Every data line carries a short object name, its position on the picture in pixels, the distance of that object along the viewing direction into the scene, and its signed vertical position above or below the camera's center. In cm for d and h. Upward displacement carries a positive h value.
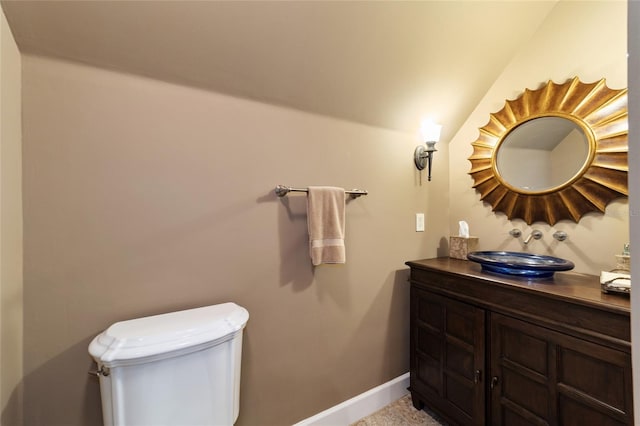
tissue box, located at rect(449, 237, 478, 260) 165 -23
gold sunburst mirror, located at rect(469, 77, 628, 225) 118 +33
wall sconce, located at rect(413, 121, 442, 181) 158 +45
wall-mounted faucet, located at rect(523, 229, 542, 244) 144 -15
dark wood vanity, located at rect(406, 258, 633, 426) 84 -59
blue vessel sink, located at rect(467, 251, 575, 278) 112 -27
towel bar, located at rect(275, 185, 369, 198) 126 +12
